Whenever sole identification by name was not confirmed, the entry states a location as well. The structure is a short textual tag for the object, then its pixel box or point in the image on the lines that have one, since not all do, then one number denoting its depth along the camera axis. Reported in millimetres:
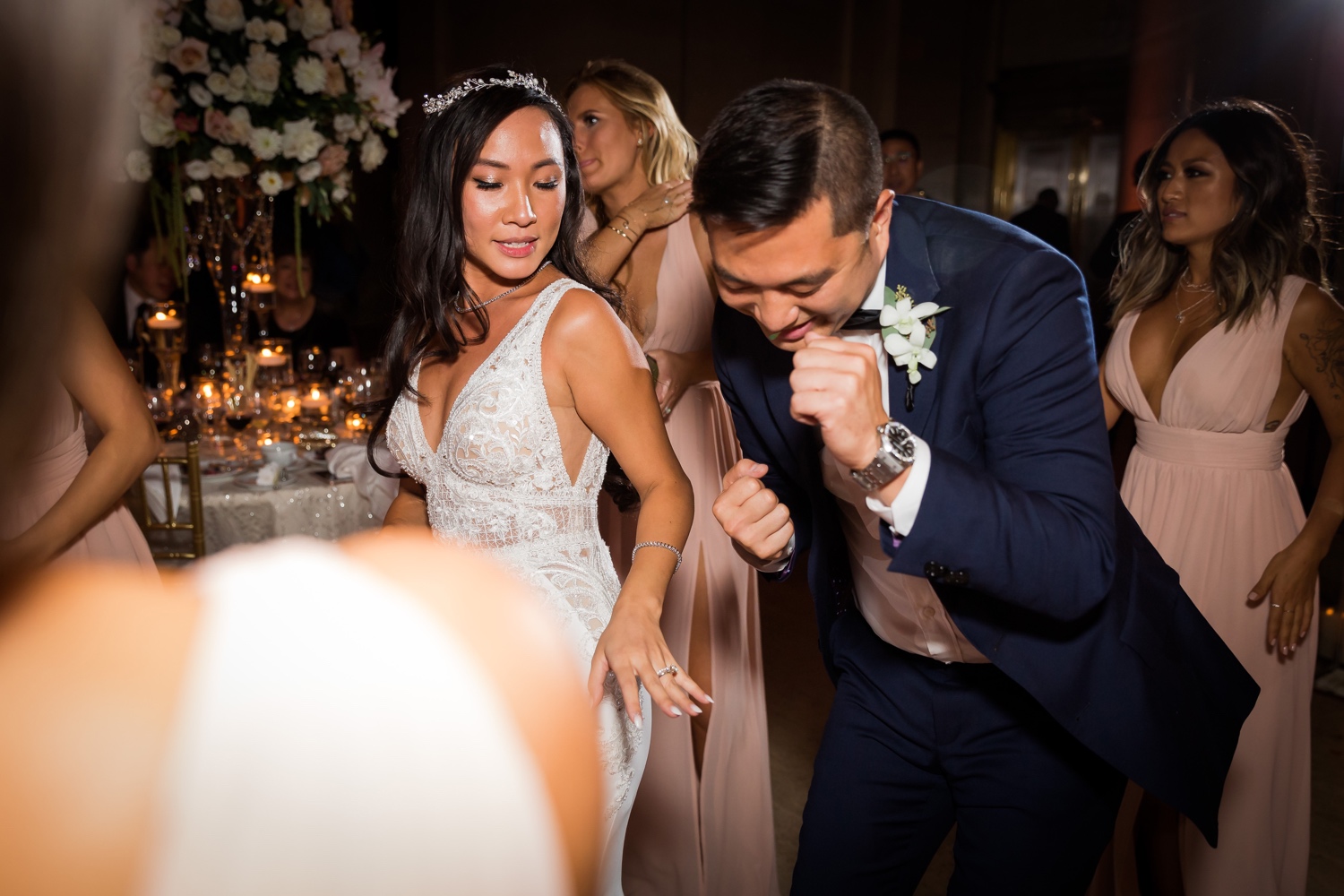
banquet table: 3215
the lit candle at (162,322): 3746
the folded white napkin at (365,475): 3305
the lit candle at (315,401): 4008
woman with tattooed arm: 2541
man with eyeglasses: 6324
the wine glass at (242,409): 3592
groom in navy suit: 1318
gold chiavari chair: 3039
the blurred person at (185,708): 383
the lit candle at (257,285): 3926
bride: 1792
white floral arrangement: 3406
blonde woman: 2820
